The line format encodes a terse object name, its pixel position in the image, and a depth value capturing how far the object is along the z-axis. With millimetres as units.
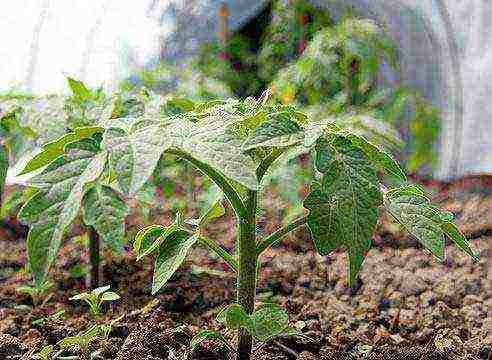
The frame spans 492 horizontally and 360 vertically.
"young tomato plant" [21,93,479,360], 829
